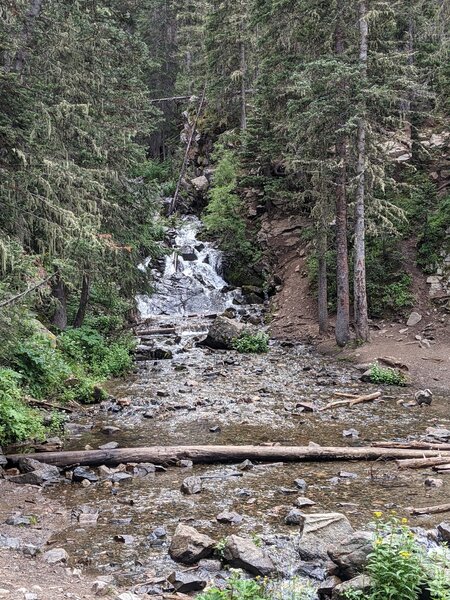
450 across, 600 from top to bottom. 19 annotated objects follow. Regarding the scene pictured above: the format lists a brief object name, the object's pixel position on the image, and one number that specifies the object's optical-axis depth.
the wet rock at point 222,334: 21.16
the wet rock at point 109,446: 9.17
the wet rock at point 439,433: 9.66
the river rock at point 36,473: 7.82
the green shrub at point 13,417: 8.98
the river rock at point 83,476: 8.00
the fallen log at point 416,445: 8.96
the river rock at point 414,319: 19.51
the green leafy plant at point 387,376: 14.88
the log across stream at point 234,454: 8.59
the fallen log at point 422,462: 8.28
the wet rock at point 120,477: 7.99
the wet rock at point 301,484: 7.50
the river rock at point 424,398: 12.66
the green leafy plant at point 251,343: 20.27
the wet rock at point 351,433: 10.02
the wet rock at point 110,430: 10.35
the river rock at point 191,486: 7.45
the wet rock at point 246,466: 8.45
